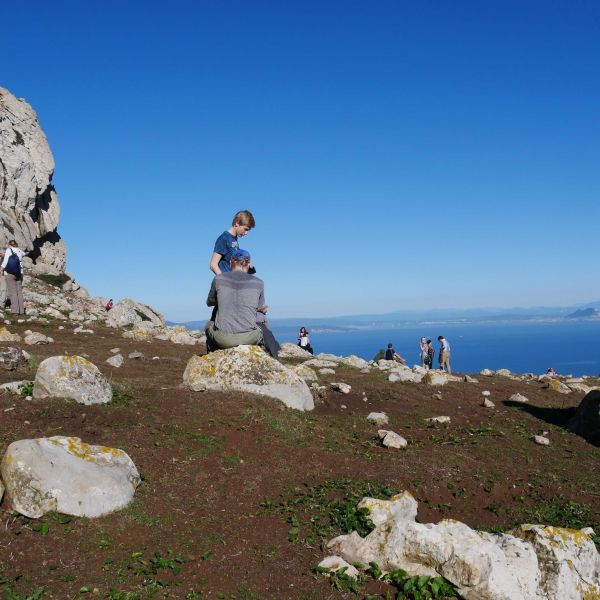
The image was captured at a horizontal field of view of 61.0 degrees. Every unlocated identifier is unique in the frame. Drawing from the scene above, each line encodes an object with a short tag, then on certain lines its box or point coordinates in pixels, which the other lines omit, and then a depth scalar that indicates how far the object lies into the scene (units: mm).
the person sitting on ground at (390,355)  38203
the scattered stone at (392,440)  12328
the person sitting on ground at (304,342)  36431
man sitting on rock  13578
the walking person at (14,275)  26219
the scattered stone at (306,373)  18484
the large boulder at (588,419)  15133
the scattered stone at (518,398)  19281
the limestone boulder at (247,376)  13711
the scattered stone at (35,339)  21100
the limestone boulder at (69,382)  11523
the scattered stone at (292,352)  28328
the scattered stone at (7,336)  20859
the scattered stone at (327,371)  21438
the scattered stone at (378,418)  14410
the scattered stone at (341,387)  17031
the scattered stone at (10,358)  14316
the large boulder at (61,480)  7695
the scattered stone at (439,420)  15132
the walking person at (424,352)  37438
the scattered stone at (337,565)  7082
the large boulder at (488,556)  6848
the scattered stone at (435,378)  20984
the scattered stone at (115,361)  18078
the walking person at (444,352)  35688
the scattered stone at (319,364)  23572
